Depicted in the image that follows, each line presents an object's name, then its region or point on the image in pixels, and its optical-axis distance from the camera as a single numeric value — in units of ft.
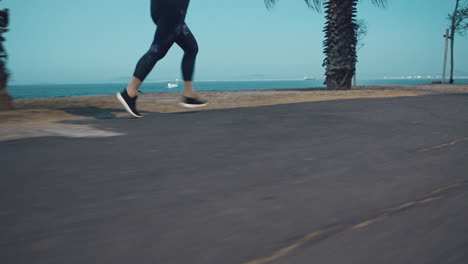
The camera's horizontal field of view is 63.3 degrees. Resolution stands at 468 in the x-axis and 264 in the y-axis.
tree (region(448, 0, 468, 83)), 91.91
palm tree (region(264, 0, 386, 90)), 38.50
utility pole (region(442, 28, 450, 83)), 77.87
